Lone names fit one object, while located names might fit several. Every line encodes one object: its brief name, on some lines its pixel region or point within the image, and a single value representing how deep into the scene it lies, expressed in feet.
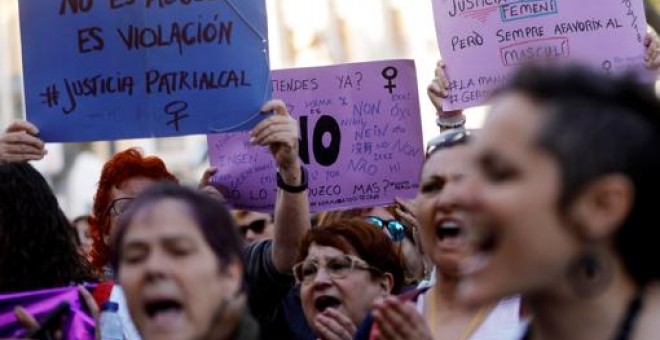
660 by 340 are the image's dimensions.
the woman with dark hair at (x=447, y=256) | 26.15
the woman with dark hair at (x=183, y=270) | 20.58
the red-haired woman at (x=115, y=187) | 35.16
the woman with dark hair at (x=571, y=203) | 17.29
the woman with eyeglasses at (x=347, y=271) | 33.05
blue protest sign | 34.75
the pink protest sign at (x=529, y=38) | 37.90
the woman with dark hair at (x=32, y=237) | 29.06
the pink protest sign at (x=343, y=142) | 39.25
